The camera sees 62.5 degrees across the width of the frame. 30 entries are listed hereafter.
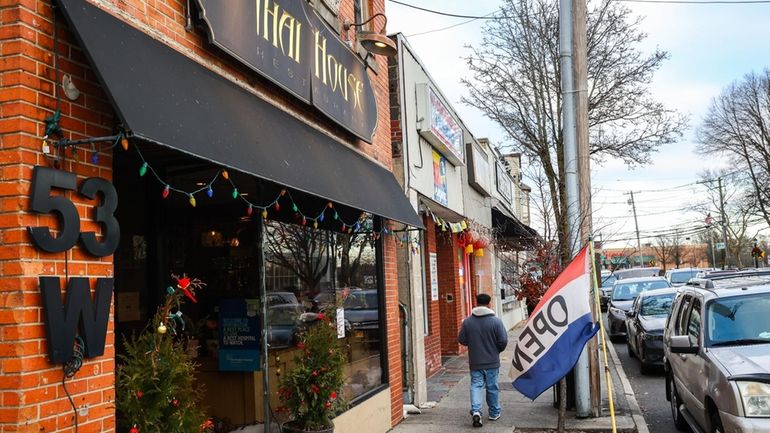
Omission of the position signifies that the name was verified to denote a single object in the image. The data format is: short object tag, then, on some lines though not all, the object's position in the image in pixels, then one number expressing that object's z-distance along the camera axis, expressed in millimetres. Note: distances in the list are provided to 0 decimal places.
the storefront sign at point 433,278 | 12680
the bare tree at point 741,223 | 42531
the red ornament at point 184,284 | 3803
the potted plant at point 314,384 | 5574
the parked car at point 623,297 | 17906
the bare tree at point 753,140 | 40656
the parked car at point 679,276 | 29156
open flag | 6078
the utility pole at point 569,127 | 8516
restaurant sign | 4789
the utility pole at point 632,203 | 74275
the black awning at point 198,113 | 3227
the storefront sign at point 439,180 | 11602
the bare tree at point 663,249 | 87025
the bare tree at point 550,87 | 22391
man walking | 8625
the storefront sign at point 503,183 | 20562
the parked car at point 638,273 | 29242
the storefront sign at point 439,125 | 10719
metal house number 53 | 3045
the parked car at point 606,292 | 25698
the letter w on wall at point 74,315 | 3031
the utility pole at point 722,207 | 54550
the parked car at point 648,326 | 12219
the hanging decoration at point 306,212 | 3184
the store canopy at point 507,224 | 19420
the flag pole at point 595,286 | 5979
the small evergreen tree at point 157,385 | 3557
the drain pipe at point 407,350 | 9508
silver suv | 5176
